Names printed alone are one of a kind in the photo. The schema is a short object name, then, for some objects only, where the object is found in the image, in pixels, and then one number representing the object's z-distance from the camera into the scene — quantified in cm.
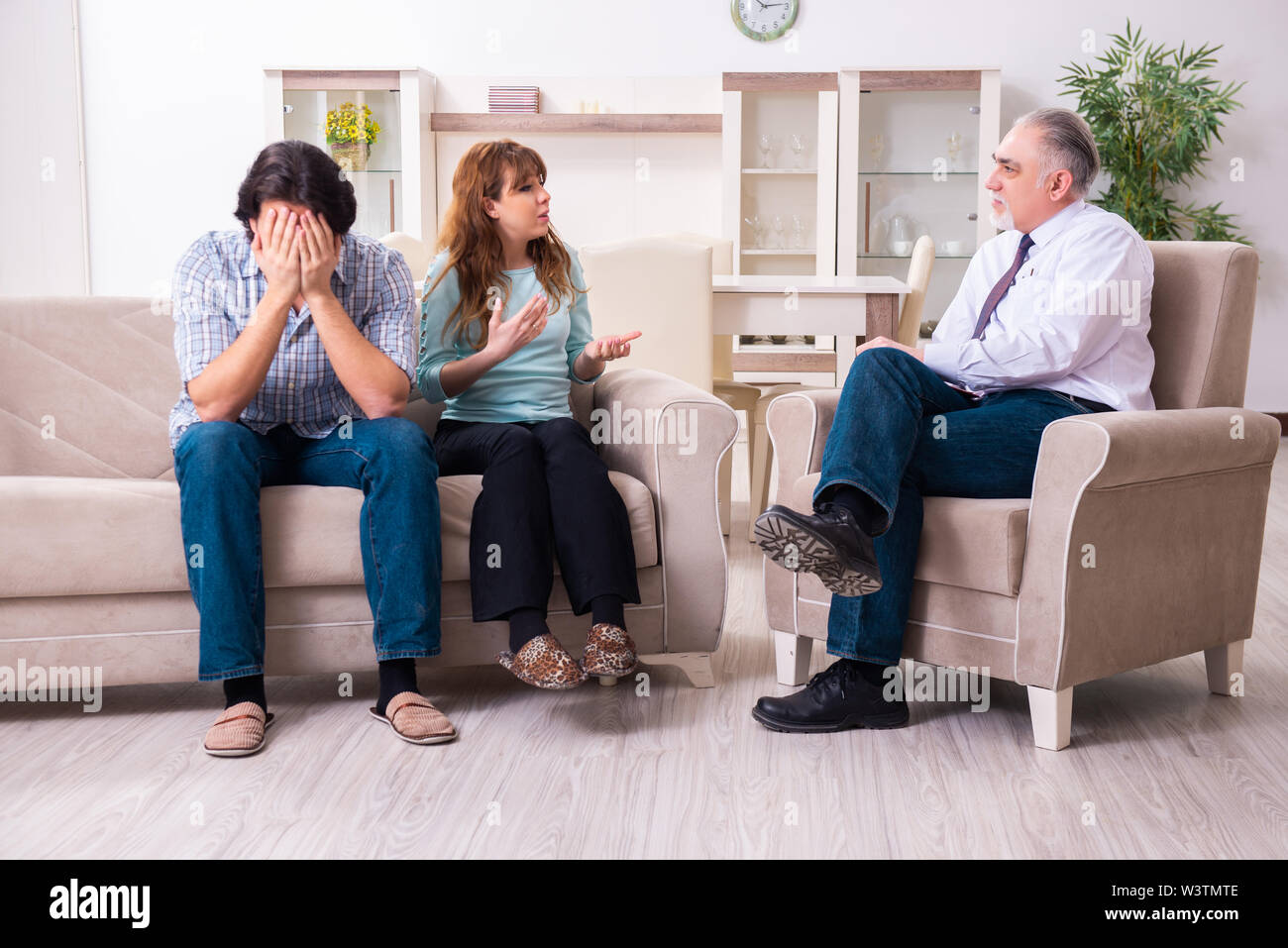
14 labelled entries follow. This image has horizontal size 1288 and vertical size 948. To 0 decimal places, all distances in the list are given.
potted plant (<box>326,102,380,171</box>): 549
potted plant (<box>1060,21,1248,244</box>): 534
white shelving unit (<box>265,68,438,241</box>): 547
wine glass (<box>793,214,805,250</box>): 557
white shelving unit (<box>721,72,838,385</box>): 546
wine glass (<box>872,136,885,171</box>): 546
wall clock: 571
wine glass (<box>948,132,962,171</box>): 542
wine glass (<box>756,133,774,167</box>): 554
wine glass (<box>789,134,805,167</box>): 552
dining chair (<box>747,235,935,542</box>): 413
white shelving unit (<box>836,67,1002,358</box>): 539
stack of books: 565
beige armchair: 186
